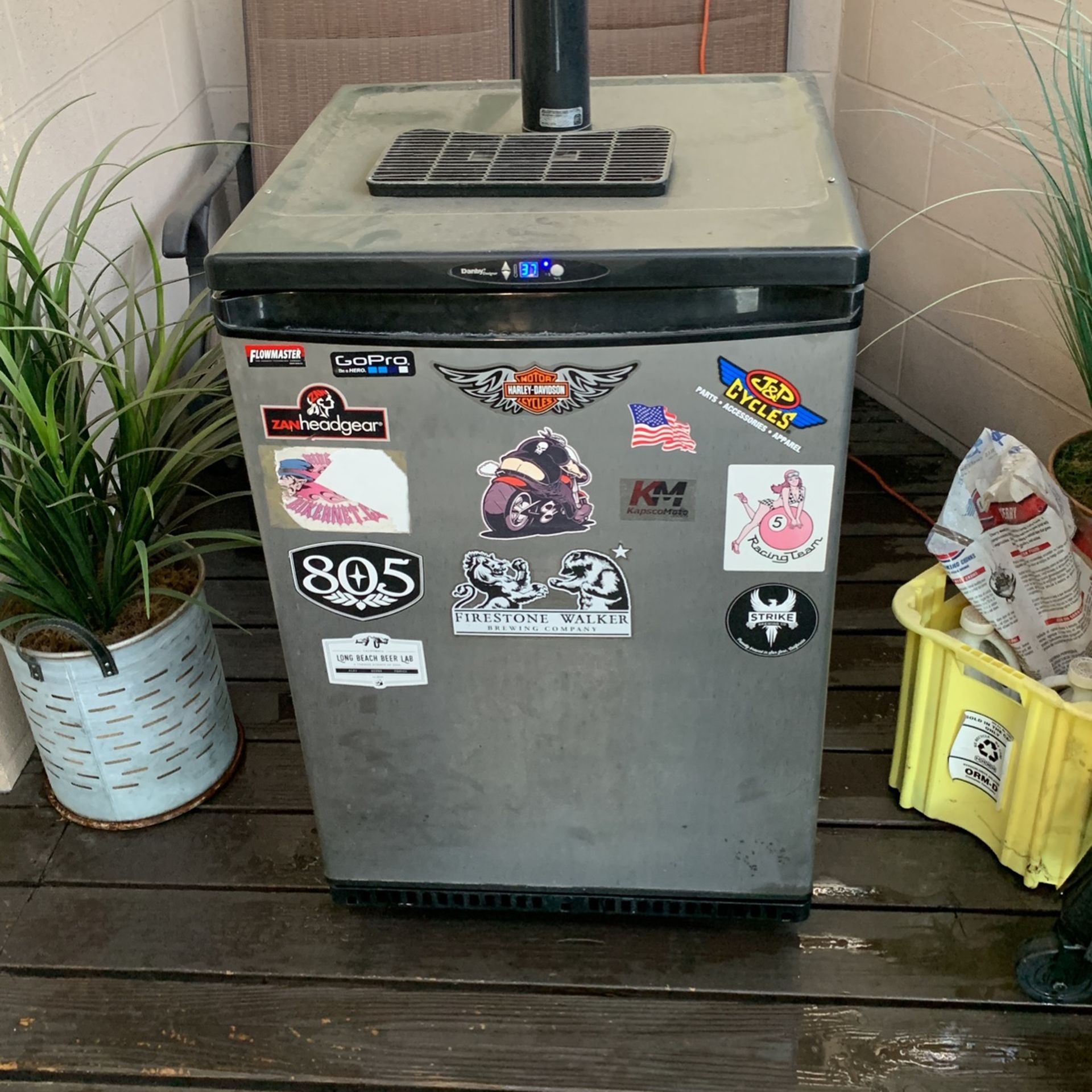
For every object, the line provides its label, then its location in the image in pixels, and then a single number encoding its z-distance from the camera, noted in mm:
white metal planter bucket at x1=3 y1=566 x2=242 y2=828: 1440
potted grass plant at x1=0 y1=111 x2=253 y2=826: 1312
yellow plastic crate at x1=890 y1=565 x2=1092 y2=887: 1318
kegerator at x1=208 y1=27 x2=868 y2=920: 996
